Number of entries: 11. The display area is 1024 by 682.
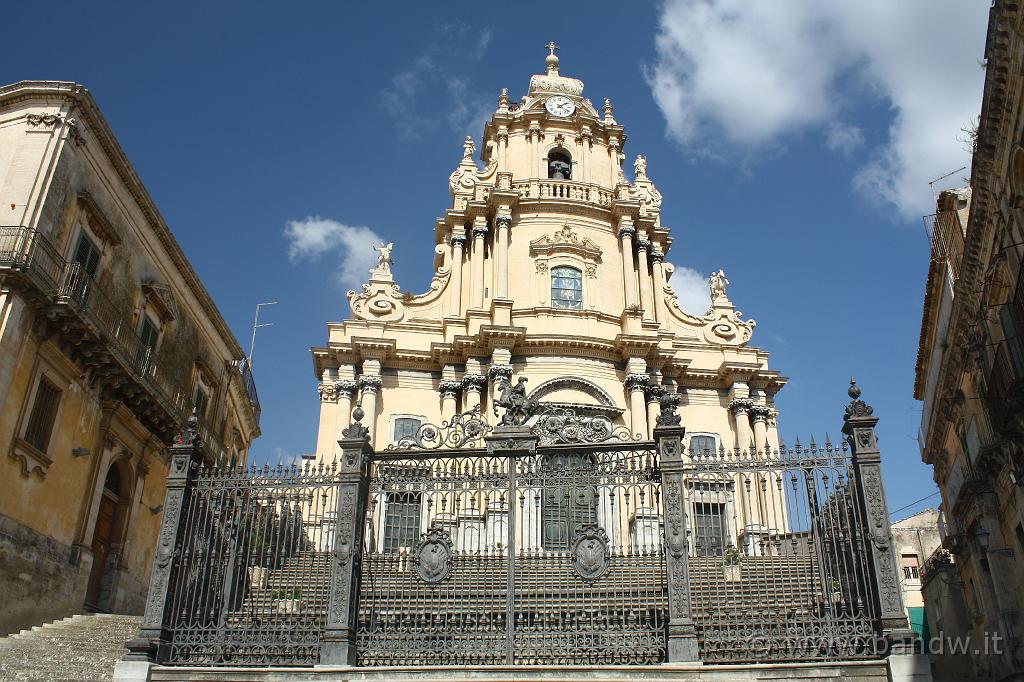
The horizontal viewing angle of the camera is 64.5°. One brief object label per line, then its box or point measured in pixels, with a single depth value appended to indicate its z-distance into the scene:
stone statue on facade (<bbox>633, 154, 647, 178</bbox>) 30.34
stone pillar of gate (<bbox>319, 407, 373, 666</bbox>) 9.39
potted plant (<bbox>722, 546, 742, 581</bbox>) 10.03
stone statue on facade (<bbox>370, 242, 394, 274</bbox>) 27.31
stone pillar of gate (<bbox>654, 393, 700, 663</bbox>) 9.17
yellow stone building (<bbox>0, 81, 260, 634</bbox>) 15.87
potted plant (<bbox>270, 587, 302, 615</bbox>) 9.77
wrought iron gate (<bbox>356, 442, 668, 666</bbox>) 9.45
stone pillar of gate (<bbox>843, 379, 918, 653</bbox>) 8.77
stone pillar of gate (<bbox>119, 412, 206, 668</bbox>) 9.61
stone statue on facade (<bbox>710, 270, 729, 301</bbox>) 28.47
